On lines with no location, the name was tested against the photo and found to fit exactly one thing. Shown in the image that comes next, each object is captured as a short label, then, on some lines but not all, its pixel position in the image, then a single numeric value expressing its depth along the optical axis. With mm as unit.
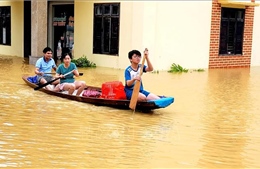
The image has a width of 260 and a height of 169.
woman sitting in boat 9523
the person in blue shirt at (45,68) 10734
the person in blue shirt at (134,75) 8094
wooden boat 7836
